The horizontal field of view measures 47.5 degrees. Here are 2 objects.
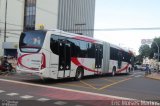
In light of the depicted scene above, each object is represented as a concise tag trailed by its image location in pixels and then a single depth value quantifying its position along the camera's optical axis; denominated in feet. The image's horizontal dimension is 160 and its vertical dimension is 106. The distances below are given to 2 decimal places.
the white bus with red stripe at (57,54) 34.17
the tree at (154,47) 179.54
